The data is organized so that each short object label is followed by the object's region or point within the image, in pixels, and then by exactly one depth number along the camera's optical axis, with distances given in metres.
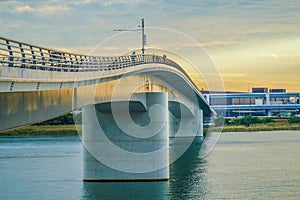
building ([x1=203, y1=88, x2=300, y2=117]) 194.75
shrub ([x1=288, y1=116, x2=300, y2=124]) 164.64
